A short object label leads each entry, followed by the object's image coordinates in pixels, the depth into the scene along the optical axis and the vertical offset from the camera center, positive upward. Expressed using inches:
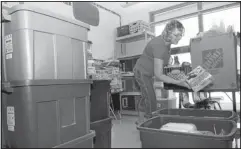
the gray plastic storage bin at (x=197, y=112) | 41.2 -8.4
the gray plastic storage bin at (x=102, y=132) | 47.6 -14.3
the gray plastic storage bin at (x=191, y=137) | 23.8 -8.4
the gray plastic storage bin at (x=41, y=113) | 31.0 -5.9
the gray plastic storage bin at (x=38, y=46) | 31.6 +6.1
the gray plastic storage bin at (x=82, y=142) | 36.1 -12.8
